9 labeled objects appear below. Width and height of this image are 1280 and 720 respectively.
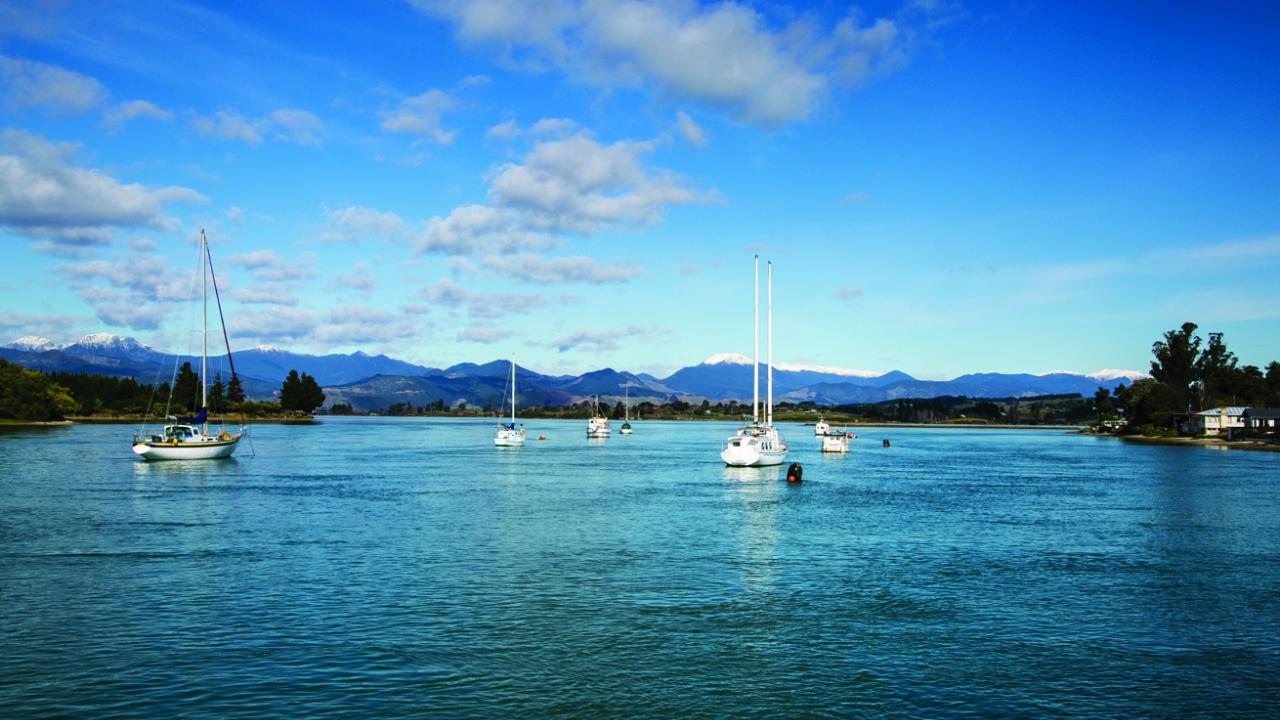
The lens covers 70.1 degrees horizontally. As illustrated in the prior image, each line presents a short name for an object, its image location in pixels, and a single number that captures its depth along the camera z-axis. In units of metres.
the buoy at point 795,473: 77.75
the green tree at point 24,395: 187.00
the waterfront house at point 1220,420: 176.12
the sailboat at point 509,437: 148.00
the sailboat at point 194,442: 89.81
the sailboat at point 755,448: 91.56
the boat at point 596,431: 195.50
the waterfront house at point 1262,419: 165.88
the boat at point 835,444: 138.00
